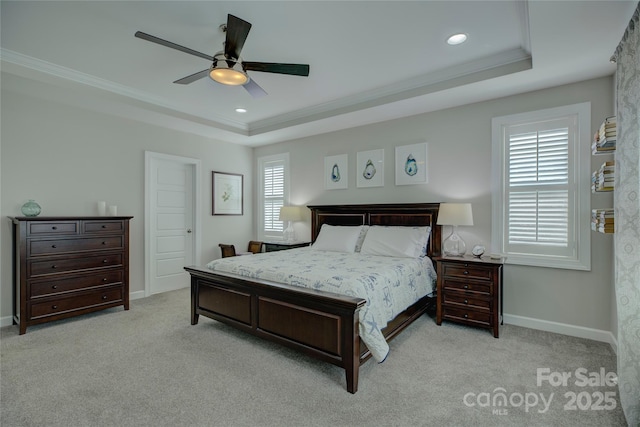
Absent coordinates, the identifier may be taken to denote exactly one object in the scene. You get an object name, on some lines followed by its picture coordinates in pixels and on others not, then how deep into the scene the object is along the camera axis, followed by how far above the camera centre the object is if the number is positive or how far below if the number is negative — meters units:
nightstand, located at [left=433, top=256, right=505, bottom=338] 3.19 -0.85
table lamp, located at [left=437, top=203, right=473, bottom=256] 3.59 -0.09
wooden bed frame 2.24 -0.89
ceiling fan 2.36 +1.22
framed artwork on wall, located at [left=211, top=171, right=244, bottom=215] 5.58 +0.33
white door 4.75 -0.16
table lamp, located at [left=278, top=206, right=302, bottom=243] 5.28 -0.08
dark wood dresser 3.25 -0.64
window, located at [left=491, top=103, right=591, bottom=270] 3.15 +0.27
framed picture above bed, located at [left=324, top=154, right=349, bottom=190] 5.02 +0.64
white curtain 1.81 -0.09
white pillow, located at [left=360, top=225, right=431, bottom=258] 3.68 -0.36
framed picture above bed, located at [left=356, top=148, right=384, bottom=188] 4.63 +0.66
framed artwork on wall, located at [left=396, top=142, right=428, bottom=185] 4.21 +0.66
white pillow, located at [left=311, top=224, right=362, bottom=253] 4.12 -0.37
